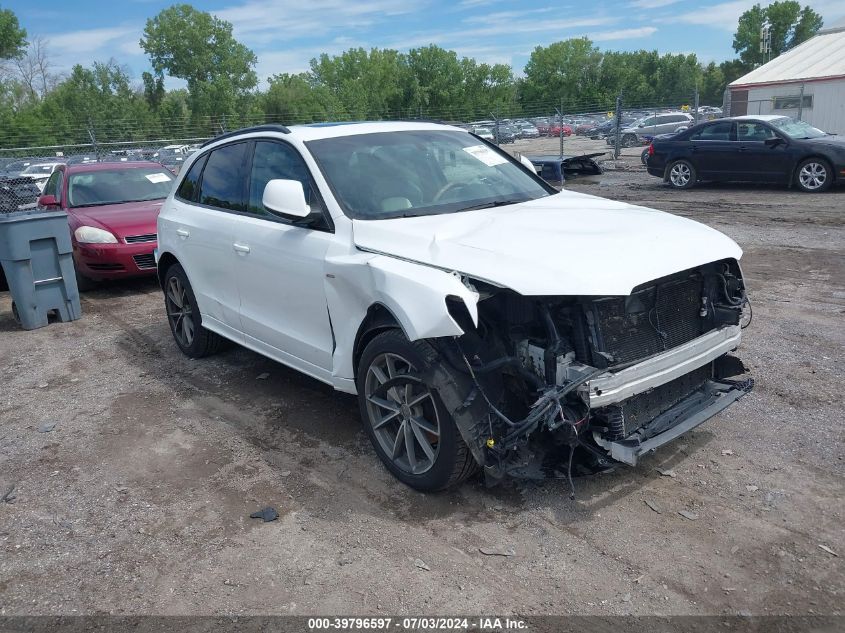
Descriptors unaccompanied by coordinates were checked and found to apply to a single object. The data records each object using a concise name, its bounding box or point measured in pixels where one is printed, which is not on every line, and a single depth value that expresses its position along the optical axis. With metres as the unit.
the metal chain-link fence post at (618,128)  24.20
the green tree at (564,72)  96.12
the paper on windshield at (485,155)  5.12
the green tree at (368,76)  71.38
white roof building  28.11
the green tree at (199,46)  90.50
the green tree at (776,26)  99.75
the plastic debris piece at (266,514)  3.77
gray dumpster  7.74
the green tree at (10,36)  60.06
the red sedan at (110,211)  9.22
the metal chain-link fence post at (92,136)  21.59
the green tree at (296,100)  37.38
